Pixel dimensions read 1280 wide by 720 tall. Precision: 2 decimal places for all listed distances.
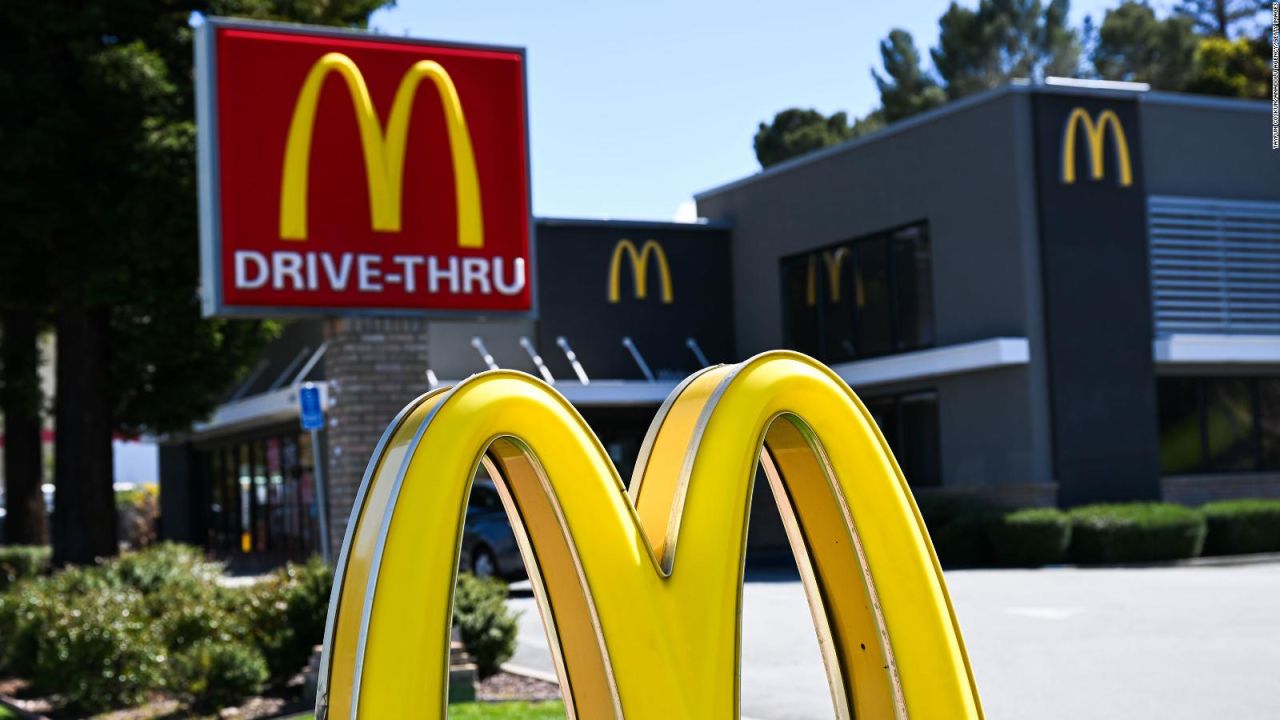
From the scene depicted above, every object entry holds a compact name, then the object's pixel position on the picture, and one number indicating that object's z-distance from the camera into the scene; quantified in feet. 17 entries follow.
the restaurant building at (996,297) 83.25
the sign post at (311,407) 55.36
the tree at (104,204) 74.54
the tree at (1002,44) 201.46
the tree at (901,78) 209.36
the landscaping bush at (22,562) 75.25
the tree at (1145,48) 192.44
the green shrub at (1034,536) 74.90
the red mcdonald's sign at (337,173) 43.62
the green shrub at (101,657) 40.47
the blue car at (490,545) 72.08
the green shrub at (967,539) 78.23
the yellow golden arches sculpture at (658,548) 14.16
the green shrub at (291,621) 39.81
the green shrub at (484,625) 39.14
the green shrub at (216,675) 37.70
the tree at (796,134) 204.23
